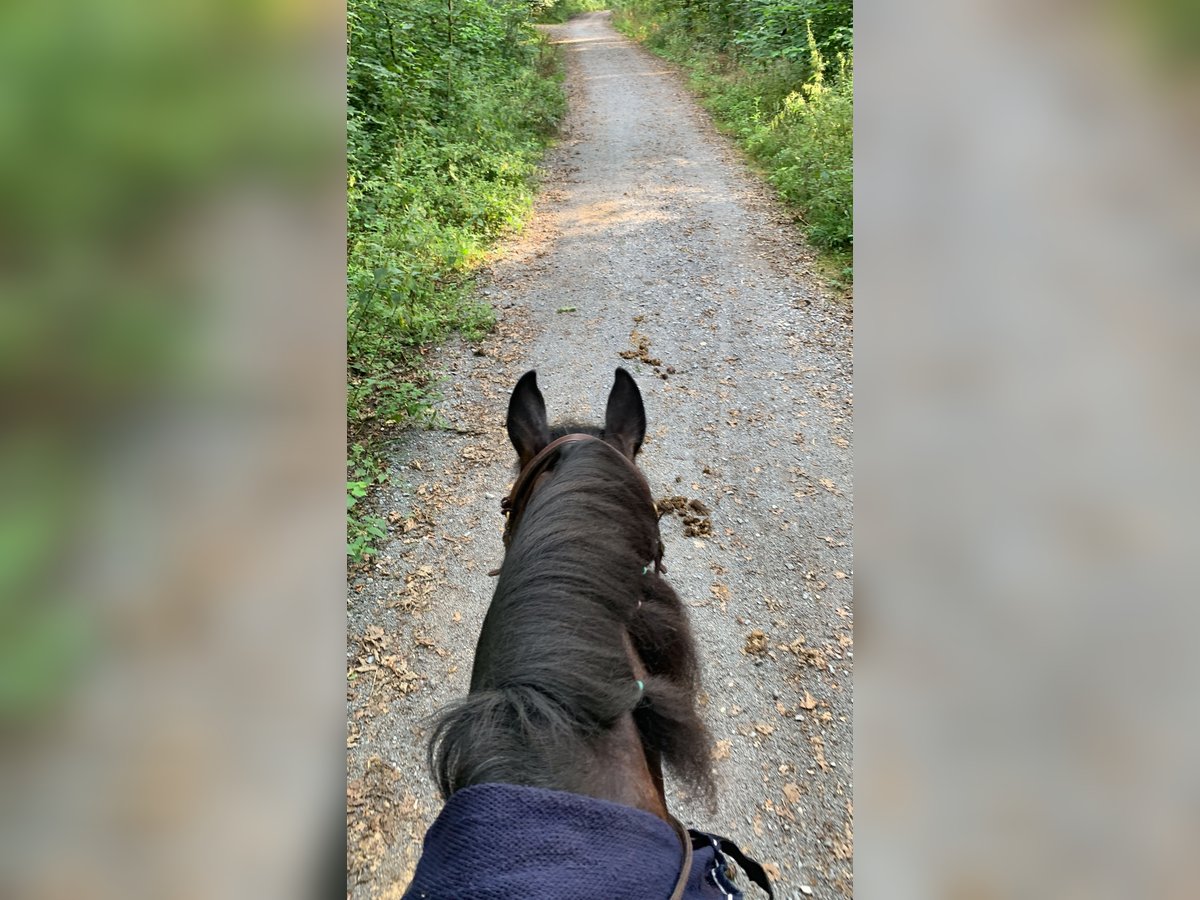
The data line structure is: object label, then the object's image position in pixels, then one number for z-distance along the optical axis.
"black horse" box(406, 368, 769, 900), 1.00
